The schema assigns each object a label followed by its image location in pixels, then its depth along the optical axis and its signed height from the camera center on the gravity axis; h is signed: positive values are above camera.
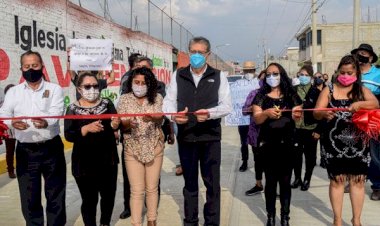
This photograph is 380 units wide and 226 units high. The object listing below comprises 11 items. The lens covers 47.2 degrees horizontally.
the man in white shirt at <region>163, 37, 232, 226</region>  4.04 -0.21
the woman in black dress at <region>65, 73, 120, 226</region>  3.89 -0.43
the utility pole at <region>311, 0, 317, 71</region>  26.96 +4.18
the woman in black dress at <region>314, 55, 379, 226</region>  3.91 -0.36
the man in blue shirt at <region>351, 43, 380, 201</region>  4.94 +0.35
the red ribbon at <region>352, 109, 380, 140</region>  3.67 -0.20
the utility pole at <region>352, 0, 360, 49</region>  19.82 +3.54
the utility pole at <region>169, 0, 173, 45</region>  23.98 +3.95
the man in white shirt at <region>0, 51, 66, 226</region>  3.76 -0.31
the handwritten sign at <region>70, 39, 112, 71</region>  6.16 +0.67
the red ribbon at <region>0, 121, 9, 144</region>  3.76 -0.26
